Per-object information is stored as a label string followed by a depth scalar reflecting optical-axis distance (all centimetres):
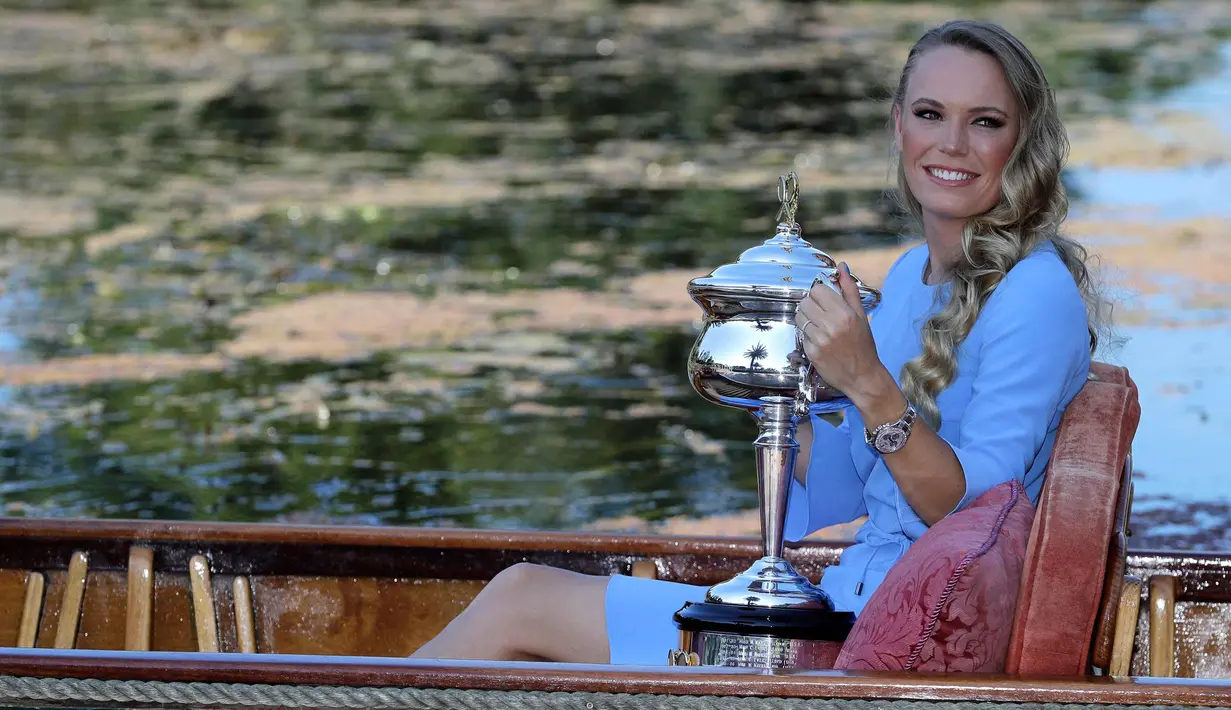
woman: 570
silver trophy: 566
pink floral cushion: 537
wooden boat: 749
